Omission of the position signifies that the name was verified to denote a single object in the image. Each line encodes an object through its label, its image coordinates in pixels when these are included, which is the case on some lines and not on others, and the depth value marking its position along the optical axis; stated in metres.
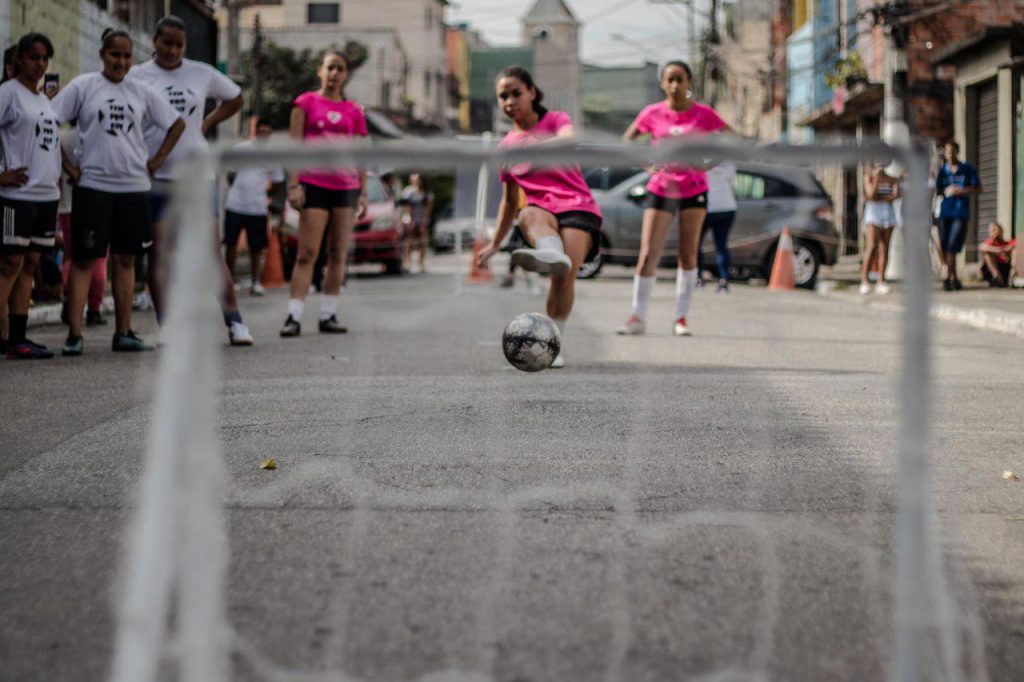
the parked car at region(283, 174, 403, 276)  20.33
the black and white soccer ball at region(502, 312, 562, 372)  6.74
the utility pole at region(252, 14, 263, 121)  30.69
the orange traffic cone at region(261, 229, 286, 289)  17.83
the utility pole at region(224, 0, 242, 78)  23.42
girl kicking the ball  6.83
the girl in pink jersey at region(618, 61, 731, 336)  8.81
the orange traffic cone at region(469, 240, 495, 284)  19.08
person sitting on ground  16.33
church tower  112.44
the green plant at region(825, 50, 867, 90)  26.96
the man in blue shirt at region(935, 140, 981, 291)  16.44
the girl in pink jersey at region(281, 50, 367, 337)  8.91
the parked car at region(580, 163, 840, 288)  18.55
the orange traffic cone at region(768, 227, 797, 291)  17.80
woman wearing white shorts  15.19
